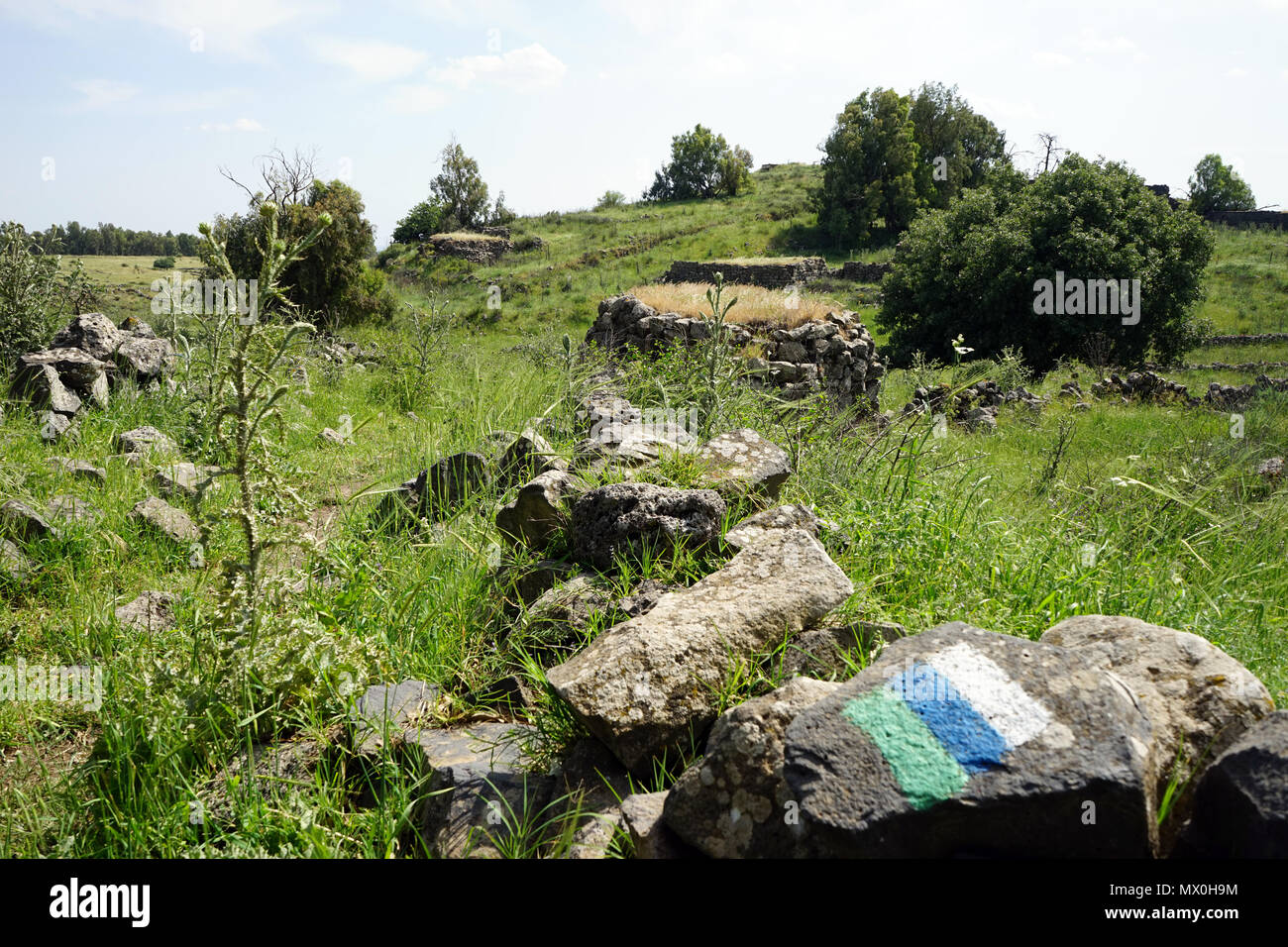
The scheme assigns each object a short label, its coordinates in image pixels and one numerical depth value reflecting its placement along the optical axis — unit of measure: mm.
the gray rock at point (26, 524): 4312
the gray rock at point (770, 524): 3180
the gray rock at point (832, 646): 2500
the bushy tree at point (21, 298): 8109
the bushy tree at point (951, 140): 38562
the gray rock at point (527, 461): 4406
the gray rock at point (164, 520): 4609
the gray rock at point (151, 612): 3357
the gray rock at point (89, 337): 7887
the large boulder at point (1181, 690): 1803
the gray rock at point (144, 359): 8062
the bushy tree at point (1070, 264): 18844
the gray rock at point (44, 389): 6698
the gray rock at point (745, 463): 3600
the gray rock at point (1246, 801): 1492
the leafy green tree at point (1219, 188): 47875
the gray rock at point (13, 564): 3979
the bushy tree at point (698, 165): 48344
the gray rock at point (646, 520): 3188
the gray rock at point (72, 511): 4484
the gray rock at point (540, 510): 3648
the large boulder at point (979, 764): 1556
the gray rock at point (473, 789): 2117
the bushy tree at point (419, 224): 38312
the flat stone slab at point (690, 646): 2273
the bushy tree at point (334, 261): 16609
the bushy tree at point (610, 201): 46825
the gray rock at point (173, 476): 5217
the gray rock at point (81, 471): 5301
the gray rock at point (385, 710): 2533
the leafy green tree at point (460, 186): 40188
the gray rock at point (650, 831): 1920
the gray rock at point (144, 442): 6188
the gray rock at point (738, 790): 1847
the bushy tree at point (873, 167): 35281
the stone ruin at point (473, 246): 33406
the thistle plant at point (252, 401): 2379
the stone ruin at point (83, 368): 6727
